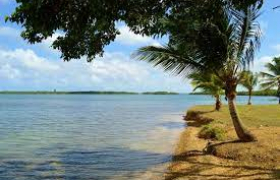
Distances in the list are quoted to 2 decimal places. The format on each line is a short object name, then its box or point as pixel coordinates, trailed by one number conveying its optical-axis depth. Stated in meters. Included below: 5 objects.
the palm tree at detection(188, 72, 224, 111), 19.59
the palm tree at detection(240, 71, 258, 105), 31.77
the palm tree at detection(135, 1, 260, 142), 8.22
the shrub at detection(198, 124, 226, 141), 10.34
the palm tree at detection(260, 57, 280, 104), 22.40
